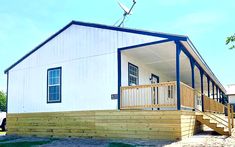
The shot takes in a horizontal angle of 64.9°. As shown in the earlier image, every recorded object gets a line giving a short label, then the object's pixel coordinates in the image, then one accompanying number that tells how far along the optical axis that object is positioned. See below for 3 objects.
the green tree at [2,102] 40.05
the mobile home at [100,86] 7.51
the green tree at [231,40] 6.76
